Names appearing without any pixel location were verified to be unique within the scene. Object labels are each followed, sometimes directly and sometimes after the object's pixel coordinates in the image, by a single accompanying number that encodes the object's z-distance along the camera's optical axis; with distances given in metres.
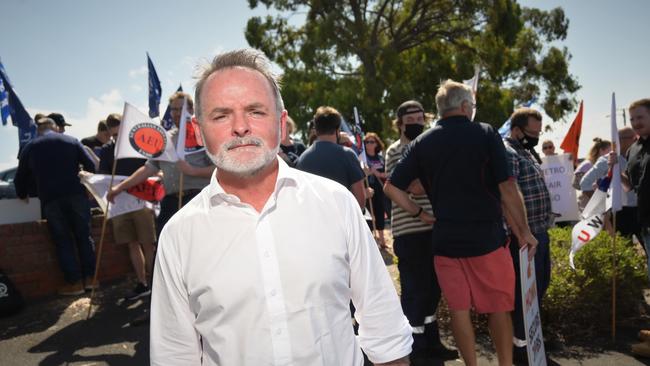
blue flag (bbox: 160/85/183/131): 6.07
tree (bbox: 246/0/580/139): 20.06
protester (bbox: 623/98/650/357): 3.86
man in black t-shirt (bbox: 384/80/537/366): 3.12
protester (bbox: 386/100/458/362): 3.86
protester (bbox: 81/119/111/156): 7.91
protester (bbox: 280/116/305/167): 5.19
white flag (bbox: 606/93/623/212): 4.35
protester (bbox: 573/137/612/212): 7.28
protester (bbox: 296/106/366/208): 4.10
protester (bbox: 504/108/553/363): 3.77
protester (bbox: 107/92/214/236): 4.44
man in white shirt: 1.44
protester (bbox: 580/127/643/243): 5.63
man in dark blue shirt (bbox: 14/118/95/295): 6.04
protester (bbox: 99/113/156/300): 5.86
